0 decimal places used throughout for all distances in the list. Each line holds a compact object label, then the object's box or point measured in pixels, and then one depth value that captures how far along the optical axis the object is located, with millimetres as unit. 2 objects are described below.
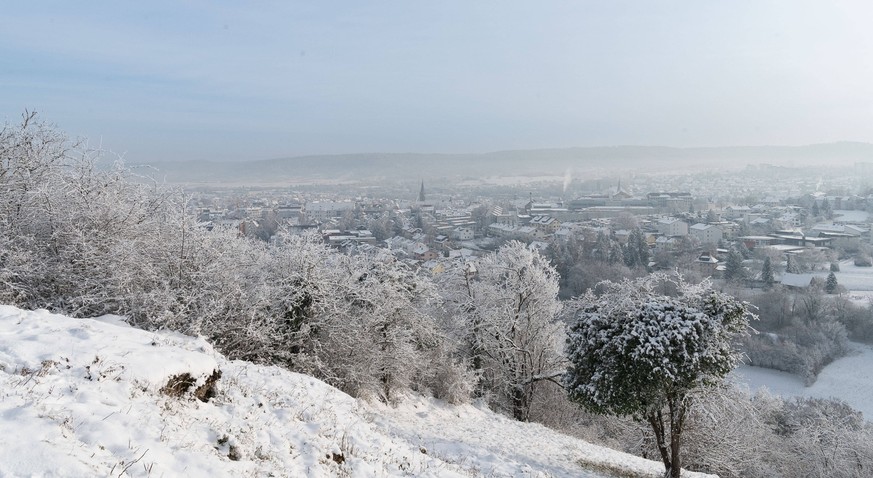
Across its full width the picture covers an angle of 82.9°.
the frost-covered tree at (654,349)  10148
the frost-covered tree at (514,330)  20859
